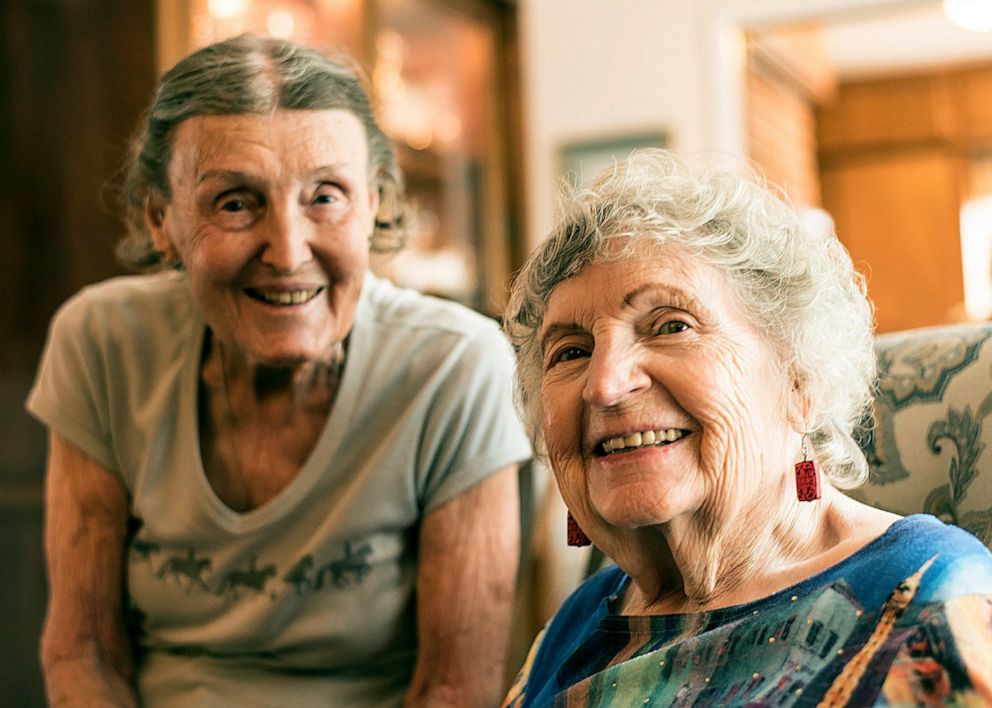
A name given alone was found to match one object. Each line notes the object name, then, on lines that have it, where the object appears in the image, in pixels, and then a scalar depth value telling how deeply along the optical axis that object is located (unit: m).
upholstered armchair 1.18
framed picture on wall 4.57
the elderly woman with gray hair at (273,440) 1.42
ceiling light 5.24
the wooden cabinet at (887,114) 7.09
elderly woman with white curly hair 0.98
